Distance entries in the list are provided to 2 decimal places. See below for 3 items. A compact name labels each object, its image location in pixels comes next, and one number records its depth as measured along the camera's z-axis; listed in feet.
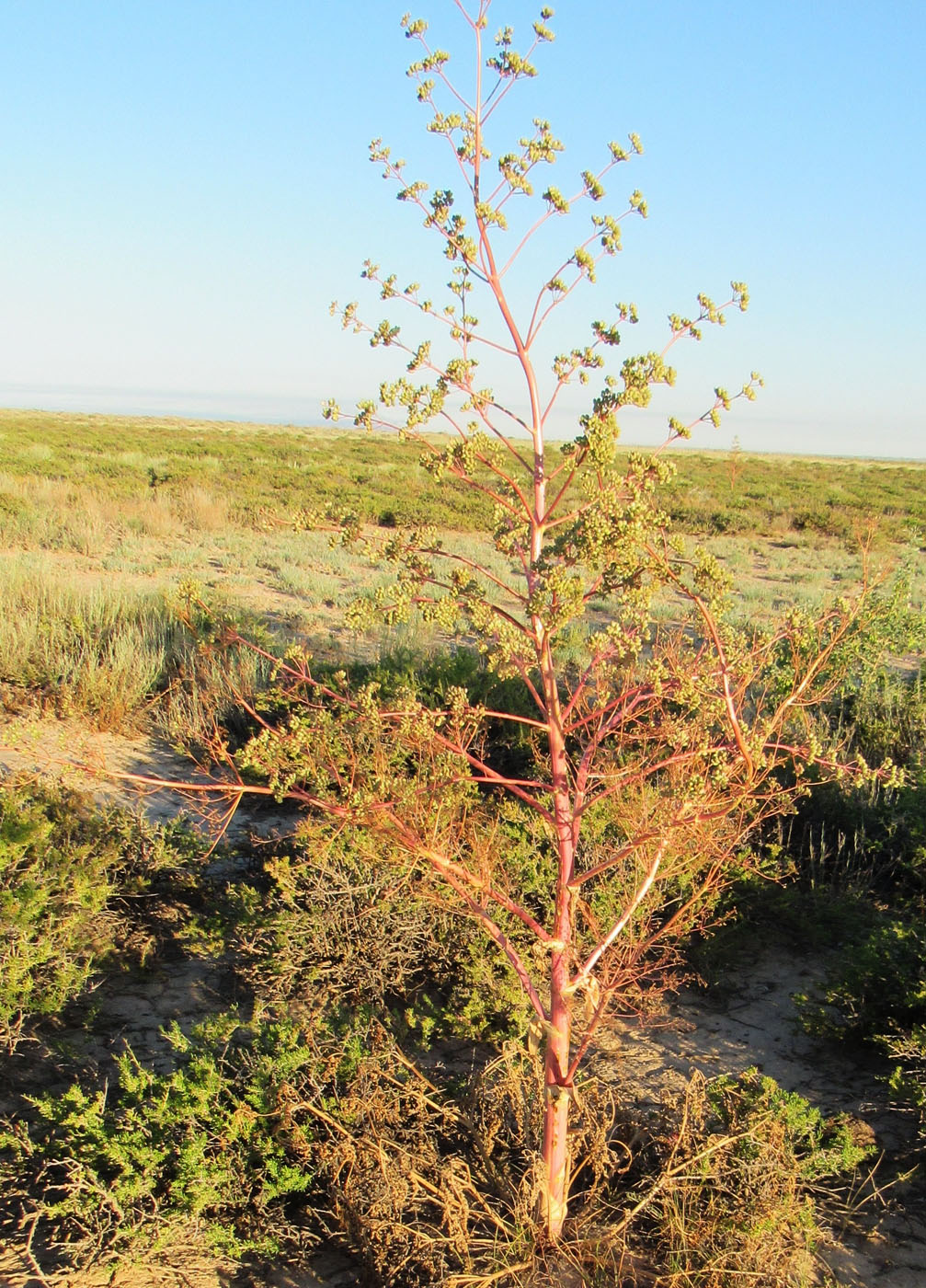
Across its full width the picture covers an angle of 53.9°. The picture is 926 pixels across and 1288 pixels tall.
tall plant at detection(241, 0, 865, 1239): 6.02
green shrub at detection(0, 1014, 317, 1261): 8.14
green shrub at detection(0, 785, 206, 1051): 10.88
